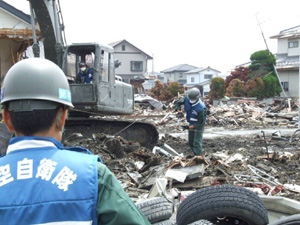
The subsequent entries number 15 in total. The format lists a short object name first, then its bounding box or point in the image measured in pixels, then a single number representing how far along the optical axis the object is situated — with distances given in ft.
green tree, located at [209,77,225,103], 122.62
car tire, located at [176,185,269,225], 13.39
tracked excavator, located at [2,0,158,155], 39.81
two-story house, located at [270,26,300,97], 151.33
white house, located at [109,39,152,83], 221.13
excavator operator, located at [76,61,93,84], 40.91
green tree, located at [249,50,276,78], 138.92
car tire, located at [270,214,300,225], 11.64
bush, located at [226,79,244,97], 130.93
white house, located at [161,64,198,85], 297.33
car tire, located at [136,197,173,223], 13.48
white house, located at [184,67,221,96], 273.13
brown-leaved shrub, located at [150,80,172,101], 141.59
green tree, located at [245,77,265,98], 127.85
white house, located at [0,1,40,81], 47.70
